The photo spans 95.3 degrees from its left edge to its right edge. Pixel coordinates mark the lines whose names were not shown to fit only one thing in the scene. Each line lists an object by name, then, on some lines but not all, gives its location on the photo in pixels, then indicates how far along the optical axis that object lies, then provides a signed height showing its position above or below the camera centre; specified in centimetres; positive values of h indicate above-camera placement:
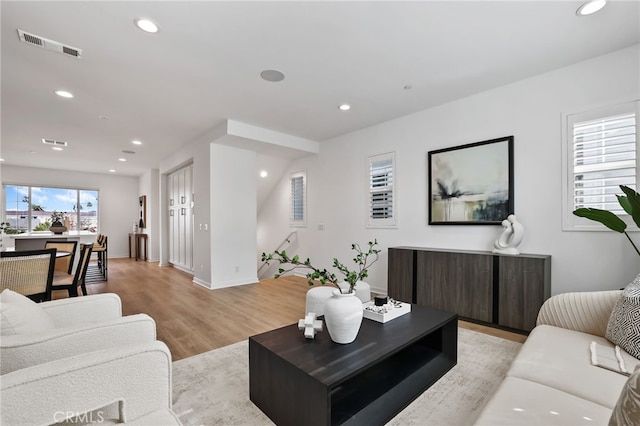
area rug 170 -120
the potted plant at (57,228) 624 -31
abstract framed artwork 341 +35
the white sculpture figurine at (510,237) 317 -29
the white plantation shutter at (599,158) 270 +51
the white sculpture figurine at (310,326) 176 -71
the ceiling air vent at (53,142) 555 +139
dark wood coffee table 140 -88
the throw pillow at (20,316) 124 -47
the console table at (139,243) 860 -90
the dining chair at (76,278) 348 -80
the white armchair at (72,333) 116 -59
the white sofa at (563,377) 114 -80
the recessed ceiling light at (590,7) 213 +152
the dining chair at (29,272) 258 -54
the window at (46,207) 805 +20
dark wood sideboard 289 -81
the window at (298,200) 611 +27
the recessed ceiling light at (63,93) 349 +146
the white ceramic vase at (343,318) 165 -61
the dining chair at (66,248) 383 -48
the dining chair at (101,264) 577 -112
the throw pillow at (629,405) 68 -47
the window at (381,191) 454 +34
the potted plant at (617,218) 223 -2
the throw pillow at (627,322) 157 -63
